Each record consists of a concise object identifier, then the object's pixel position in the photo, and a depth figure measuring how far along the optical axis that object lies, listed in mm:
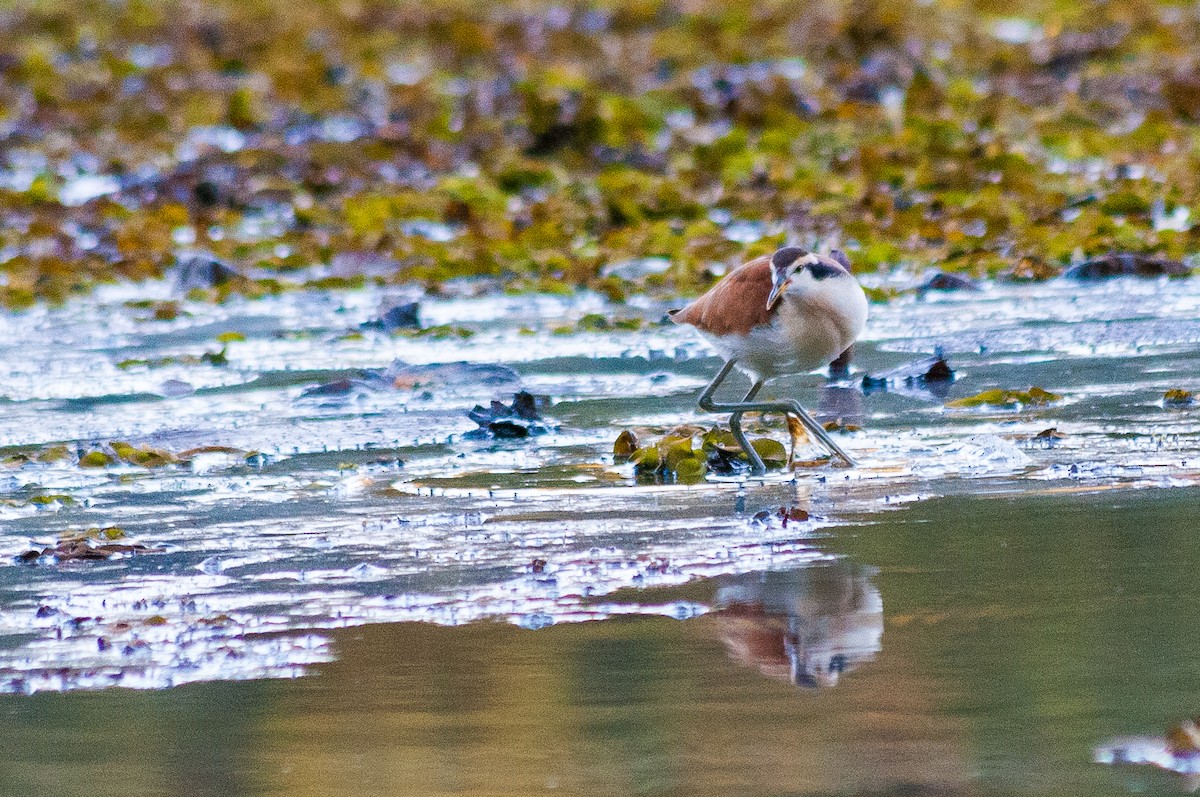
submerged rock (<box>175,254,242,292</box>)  24109
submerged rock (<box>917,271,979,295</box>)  20734
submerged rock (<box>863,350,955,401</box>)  15484
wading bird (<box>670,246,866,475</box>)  12359
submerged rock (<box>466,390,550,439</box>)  14297
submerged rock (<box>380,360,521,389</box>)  16766
